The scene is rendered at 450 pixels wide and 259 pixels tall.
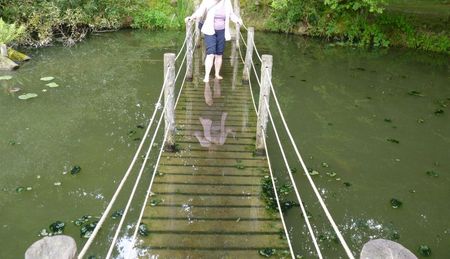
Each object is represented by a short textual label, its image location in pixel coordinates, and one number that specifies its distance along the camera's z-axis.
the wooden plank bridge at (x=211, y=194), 4.09
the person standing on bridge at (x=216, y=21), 7.00
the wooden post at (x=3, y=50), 10.31
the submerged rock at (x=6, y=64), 10.26
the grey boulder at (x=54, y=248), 1.81
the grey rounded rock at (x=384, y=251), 1.94
